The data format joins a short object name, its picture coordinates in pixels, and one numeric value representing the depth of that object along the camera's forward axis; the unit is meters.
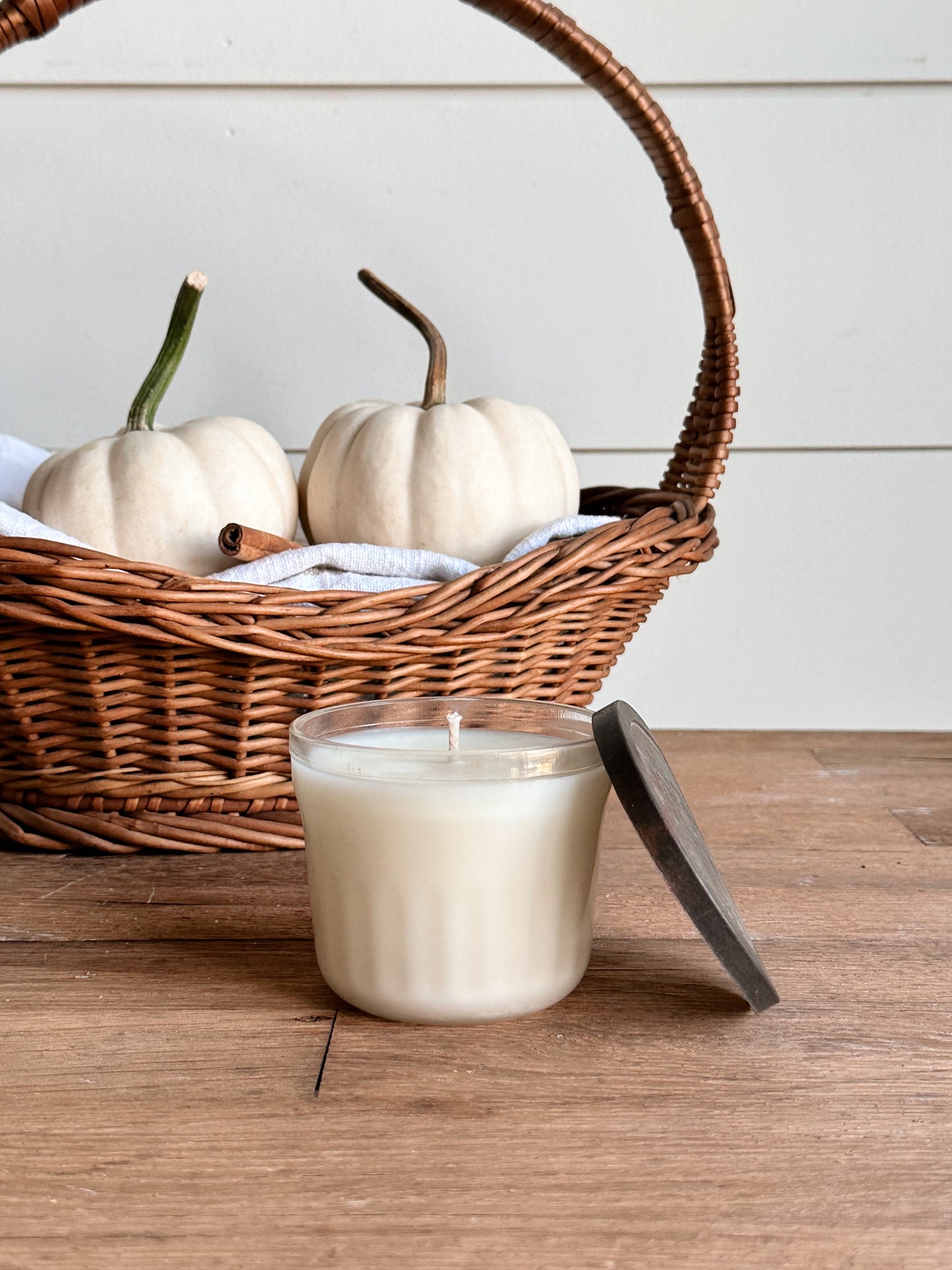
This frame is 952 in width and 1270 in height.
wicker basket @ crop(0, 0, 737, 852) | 0.53
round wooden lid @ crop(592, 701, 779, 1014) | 0.39
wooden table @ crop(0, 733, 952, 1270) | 0.31
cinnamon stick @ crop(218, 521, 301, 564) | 0.58
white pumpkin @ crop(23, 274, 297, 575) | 0.62
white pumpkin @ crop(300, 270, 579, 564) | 0.66
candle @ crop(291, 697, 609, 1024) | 0.41
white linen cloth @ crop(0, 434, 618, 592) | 0.57
